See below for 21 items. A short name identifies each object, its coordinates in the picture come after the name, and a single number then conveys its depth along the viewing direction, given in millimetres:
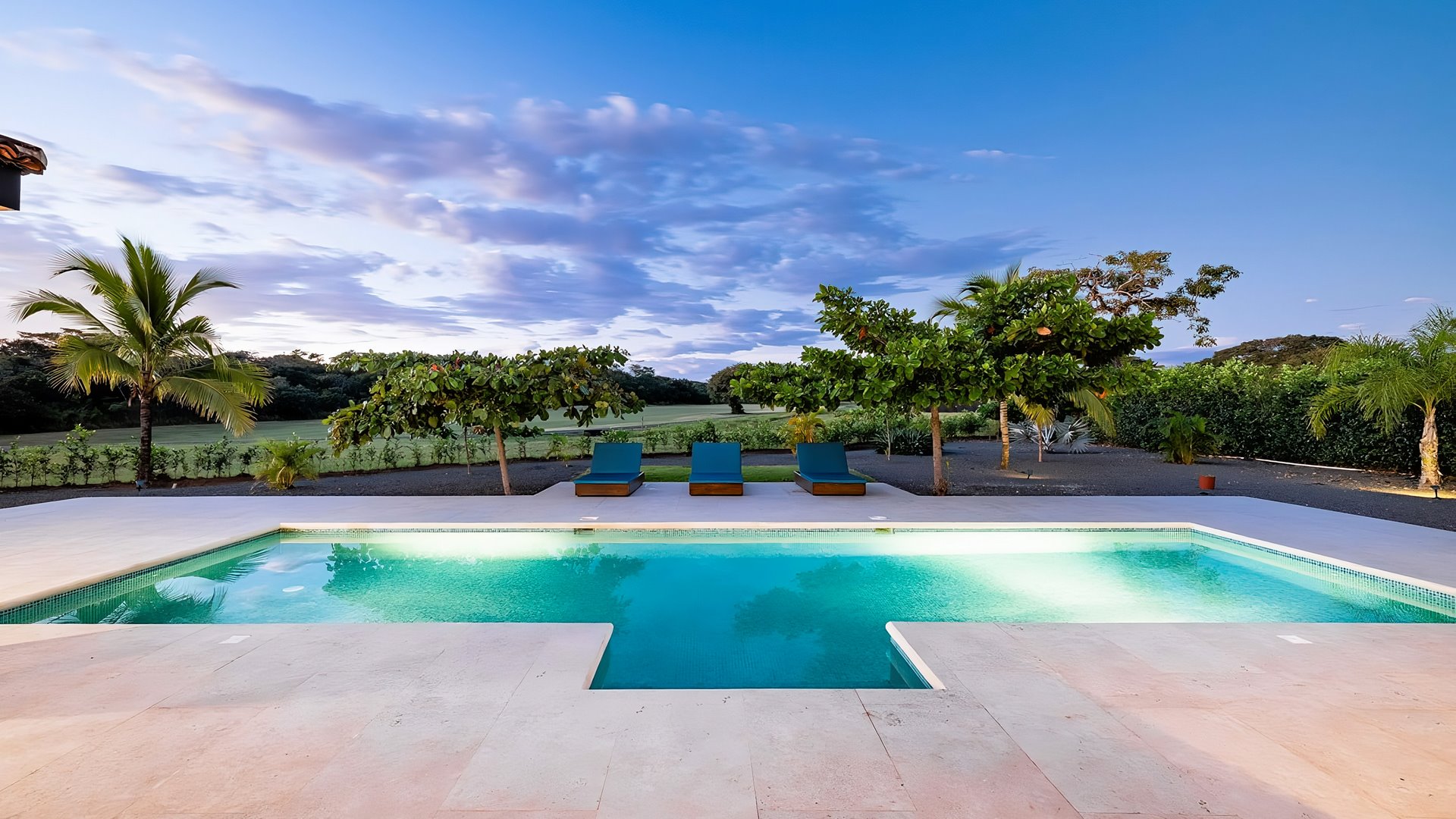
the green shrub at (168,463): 12188
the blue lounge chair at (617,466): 10320
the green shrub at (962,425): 21391
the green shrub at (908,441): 17141
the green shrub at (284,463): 10992
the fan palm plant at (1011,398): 13039
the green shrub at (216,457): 12672
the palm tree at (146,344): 10938
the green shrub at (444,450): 14630
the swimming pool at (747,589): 4504
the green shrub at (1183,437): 14820
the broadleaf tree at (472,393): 9477
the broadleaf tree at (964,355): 8859
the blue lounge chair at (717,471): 9938
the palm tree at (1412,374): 10133
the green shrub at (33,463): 11305
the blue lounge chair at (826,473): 9781
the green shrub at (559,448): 15672
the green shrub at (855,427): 18812
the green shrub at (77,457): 11578
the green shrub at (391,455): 14086
